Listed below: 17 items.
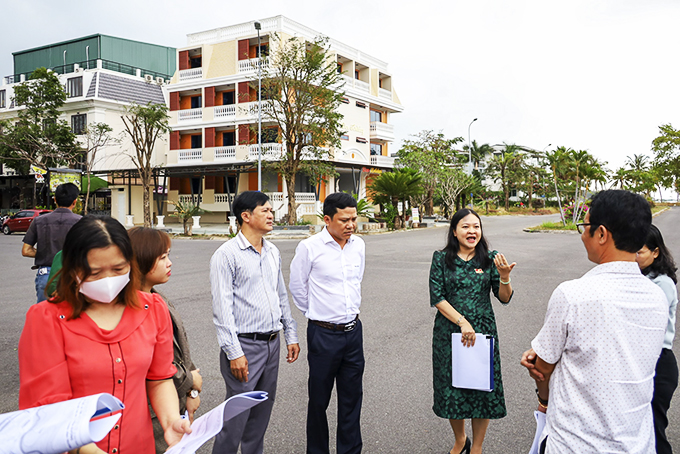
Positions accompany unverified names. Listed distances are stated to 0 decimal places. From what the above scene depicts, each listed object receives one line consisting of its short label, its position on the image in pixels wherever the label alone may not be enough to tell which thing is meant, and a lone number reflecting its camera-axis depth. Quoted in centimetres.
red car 2598
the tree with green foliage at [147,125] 2481
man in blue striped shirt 290
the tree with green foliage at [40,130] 3081
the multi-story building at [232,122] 3016
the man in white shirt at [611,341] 180
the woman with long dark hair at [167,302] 236
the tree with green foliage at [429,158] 3434
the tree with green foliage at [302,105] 2391
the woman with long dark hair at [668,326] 261
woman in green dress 317
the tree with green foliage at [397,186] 2709
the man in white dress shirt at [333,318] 319
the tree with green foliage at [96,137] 3165
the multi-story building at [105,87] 3538
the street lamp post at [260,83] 2308
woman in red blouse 167
